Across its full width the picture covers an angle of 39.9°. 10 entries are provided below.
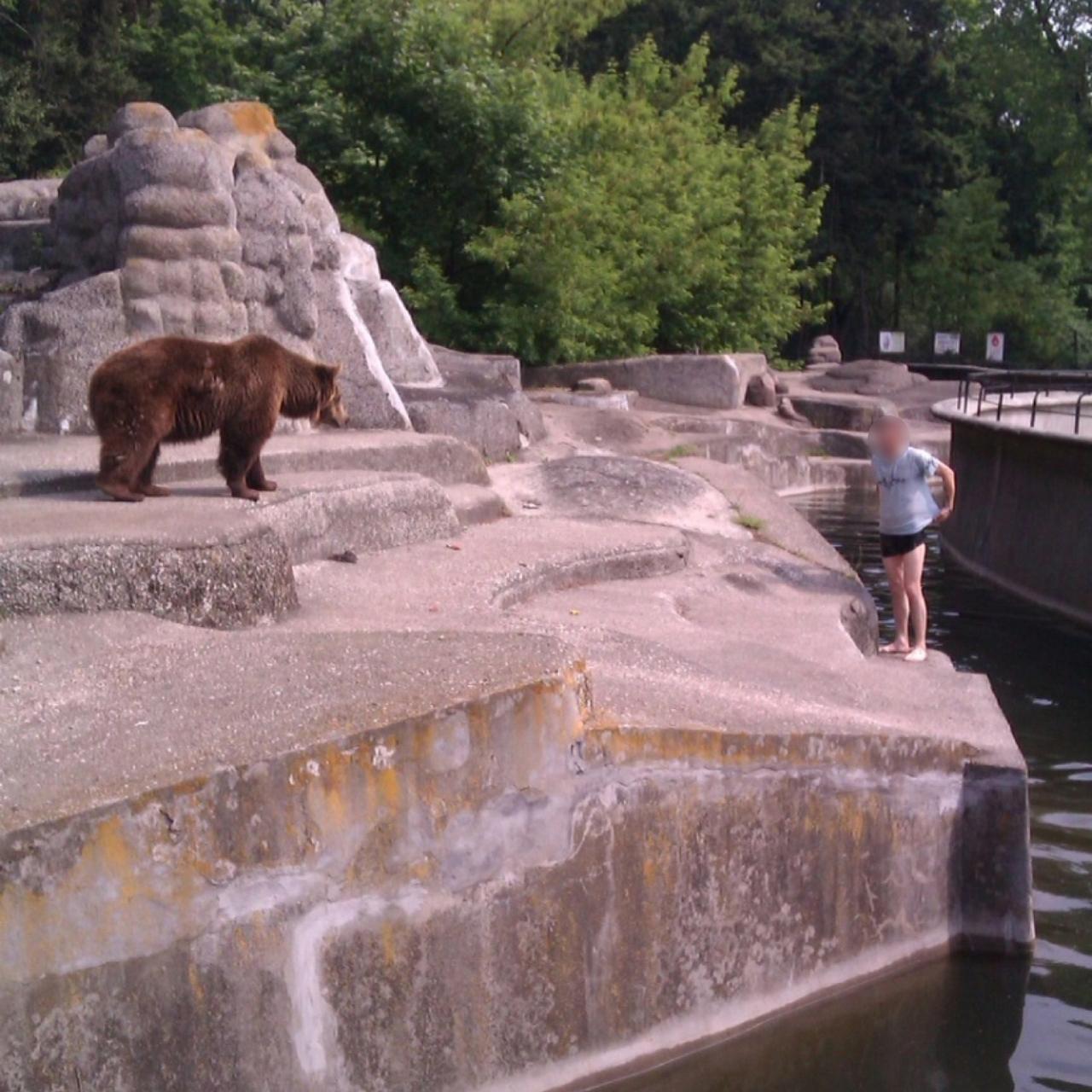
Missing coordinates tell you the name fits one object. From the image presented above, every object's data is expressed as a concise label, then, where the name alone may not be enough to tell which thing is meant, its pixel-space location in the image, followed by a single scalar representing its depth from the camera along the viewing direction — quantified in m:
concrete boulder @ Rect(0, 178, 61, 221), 15.54
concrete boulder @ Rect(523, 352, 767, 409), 22.00
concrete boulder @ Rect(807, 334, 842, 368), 36.62
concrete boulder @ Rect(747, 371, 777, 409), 24.45
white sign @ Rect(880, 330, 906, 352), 40.72
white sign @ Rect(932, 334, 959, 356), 41.91
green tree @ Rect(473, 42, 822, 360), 19.83
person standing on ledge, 8.87
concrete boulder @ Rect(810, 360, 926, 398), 29.30
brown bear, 7.33
